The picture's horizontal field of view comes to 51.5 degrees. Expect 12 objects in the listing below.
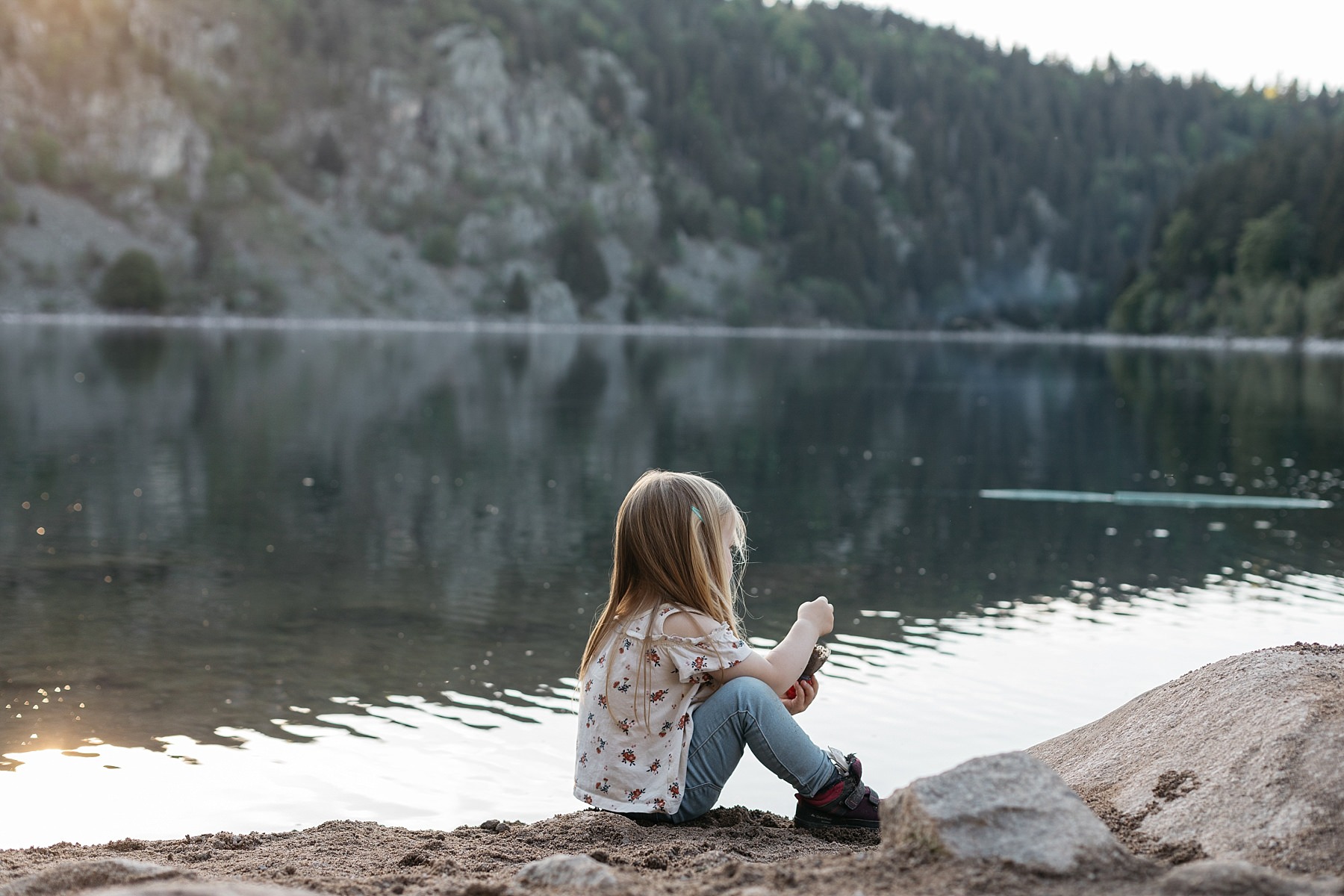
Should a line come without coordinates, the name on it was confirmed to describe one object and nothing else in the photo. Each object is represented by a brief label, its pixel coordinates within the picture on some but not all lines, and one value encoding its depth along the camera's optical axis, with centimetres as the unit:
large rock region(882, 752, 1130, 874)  421
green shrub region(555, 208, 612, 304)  18275
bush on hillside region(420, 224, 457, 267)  17438
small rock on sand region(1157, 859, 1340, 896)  384
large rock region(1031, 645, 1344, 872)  465
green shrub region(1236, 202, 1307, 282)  13238
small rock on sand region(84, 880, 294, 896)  371
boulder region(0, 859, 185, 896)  454
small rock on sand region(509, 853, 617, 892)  437
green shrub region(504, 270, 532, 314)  17038
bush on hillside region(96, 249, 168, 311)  13562
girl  553
